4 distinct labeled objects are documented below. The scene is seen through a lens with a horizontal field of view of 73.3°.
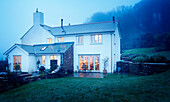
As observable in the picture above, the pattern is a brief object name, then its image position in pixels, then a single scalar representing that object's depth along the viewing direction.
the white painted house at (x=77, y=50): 16.28
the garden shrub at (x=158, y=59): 10.49
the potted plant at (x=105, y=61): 15.96
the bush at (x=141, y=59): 11.90
